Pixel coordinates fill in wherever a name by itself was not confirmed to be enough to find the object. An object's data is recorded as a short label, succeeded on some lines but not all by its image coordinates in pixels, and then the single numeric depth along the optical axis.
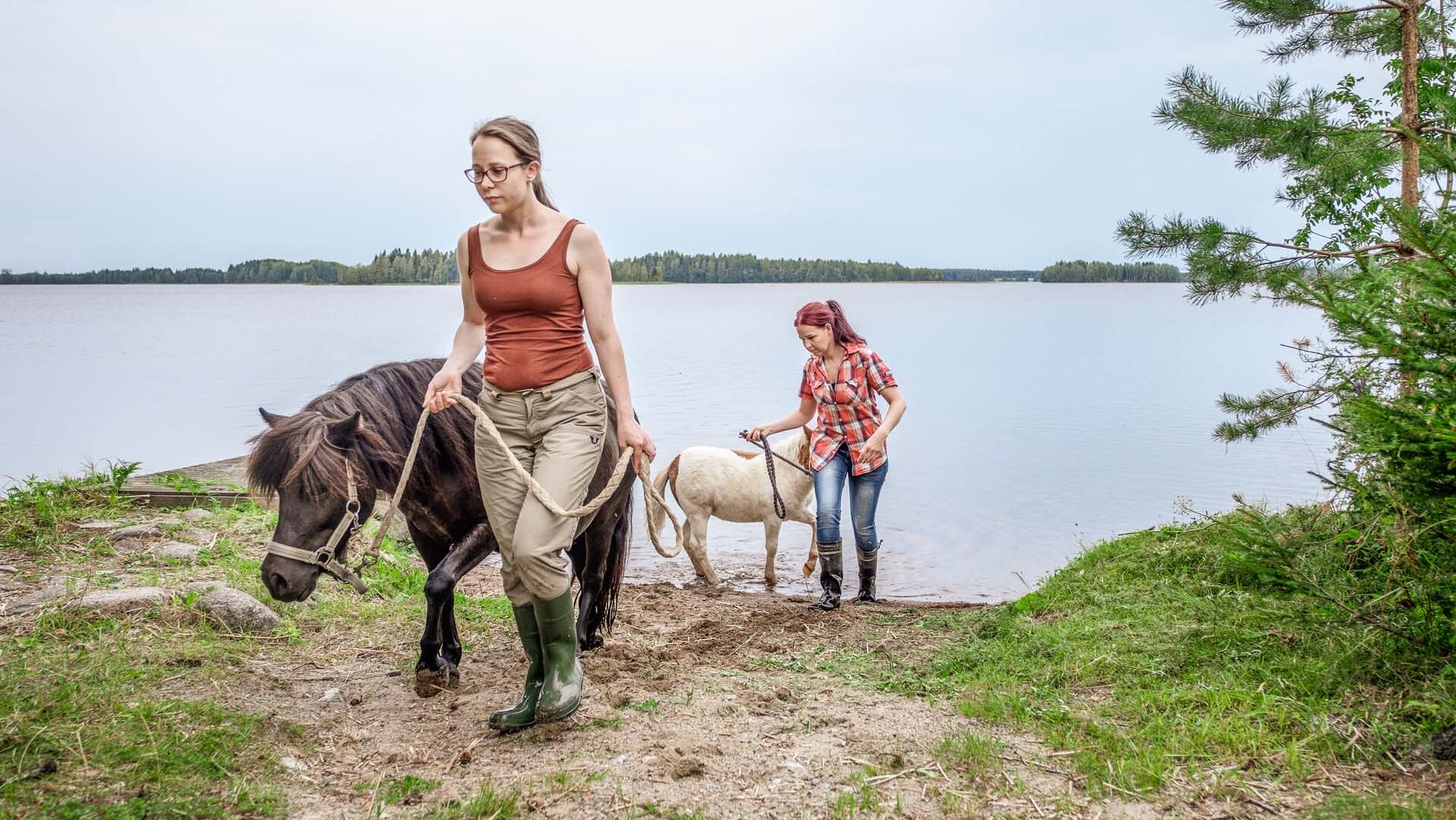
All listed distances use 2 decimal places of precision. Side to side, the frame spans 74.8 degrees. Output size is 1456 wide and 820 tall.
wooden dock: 8.37
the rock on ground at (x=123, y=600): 5.25
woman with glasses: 3.77
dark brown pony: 4.11
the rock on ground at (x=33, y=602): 5.25
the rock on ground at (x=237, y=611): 5.39
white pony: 8.90
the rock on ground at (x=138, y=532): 7.07
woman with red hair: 6.98
